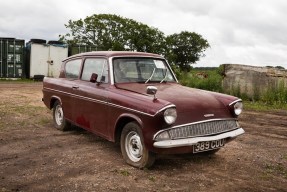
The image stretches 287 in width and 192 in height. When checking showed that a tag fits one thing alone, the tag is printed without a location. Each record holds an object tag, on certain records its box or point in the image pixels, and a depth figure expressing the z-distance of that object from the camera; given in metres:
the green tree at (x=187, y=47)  52.63
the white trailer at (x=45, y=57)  16.95
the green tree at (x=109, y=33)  29.06
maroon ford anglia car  3.47
